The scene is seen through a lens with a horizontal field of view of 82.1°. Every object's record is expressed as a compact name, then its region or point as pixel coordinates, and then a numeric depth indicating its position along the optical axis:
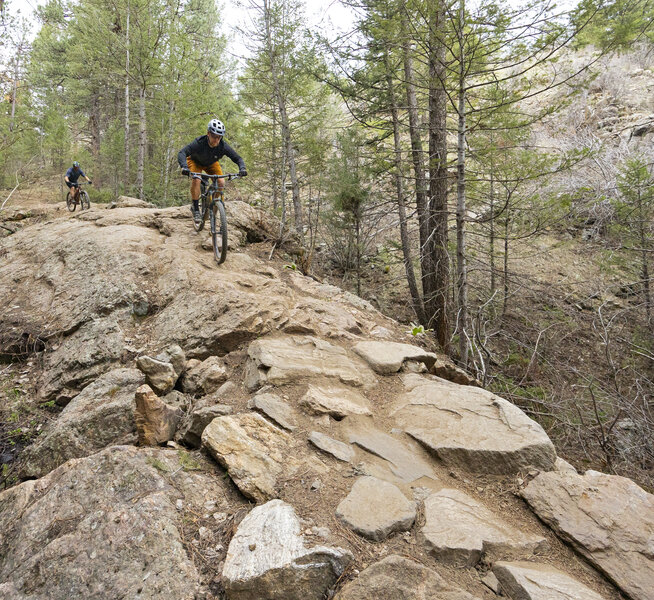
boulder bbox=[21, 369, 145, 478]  3.00
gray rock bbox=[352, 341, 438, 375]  4.22
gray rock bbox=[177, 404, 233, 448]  2.96
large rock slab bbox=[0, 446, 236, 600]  1.85
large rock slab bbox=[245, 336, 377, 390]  3.67
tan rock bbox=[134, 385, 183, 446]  2.93
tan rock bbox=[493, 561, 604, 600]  1.80
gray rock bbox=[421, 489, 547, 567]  2.04
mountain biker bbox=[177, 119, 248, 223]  5.91
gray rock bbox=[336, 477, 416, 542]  2.16
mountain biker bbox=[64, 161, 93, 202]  10.96
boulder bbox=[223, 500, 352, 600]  1.78
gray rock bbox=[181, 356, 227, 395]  3.64
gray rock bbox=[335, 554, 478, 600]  1.74
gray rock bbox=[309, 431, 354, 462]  2.86
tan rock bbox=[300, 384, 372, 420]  3.33
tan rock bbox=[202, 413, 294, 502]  2.47
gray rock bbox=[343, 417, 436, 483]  2.80
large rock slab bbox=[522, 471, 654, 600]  2.05
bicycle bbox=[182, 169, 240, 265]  5.68
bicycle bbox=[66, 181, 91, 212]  11.19
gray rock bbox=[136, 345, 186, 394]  3.50
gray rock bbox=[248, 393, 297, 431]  3.14
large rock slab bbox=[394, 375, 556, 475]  2.85
